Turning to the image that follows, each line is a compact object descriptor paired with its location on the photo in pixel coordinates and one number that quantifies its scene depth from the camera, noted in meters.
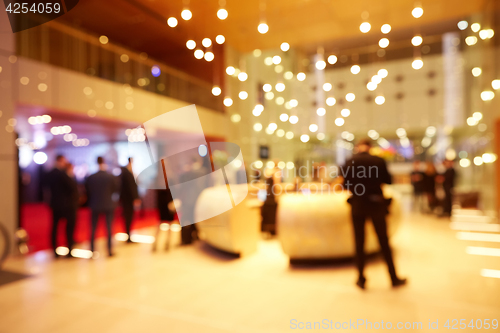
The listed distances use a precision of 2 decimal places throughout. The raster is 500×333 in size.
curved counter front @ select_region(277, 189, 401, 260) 3.89
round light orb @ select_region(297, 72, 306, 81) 3.39
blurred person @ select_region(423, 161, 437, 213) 7.86
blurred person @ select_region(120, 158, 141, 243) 5.06
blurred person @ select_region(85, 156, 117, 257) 4.74
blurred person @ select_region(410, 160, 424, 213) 8.10
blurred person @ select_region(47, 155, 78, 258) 4.76
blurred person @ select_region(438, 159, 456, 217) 7.26
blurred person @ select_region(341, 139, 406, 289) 3.25
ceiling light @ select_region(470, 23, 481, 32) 7.85
